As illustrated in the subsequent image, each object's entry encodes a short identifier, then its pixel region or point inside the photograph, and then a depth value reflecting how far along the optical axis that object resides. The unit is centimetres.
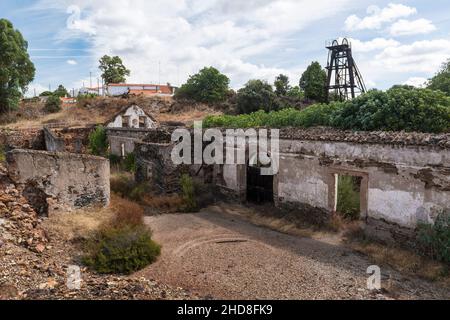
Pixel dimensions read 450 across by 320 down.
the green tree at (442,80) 2184
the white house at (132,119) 2711
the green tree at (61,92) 5862
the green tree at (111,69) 5444
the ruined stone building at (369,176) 844
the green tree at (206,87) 4206
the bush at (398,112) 996
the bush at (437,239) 798
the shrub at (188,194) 1306
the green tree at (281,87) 4019
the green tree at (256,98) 3466
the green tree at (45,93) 5744
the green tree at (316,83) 3536
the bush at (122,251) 804
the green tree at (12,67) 3125
